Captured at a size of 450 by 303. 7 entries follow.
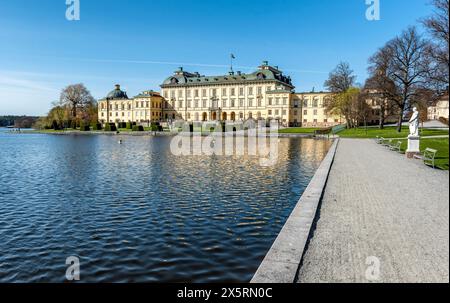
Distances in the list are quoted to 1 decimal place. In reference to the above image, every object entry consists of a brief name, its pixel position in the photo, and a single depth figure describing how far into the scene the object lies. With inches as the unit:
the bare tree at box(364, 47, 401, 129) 1804.9
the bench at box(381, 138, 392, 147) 1134.1
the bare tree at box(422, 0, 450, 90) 1089.8
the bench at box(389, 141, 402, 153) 927.9
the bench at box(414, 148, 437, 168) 587.0
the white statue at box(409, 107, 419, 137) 788.5
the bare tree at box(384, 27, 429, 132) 1740.9
